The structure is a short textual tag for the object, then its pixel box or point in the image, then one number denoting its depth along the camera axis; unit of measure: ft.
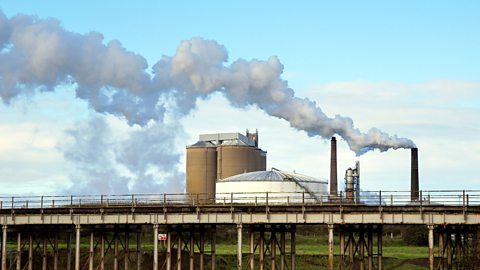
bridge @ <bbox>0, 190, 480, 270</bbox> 220.43
